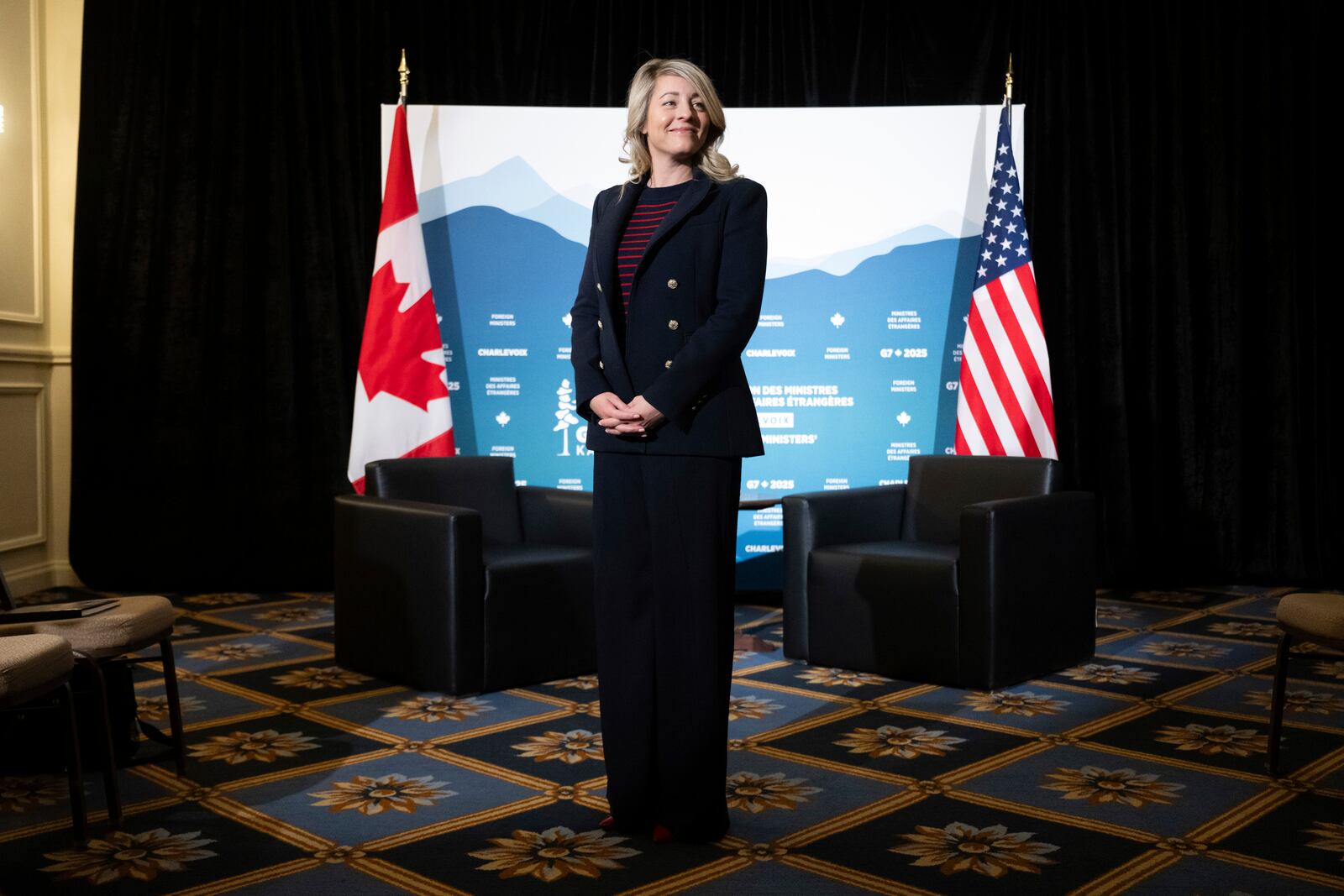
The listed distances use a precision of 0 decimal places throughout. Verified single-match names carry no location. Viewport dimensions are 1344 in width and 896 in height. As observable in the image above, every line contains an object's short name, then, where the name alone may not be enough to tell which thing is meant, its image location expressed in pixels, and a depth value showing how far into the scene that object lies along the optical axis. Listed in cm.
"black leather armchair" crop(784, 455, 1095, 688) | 392
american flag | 536
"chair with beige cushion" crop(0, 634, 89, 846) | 220
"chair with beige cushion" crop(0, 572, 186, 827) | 265
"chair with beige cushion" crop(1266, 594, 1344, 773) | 276
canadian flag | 550
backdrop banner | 577
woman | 245
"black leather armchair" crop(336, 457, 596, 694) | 383
